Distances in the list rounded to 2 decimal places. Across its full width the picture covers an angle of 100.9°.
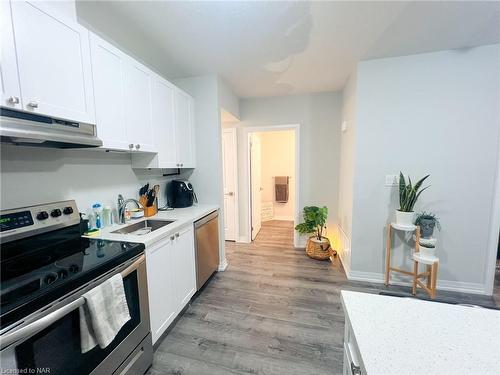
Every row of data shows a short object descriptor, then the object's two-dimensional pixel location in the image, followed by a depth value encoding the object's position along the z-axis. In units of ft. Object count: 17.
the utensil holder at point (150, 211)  6.90
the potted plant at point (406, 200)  6.87
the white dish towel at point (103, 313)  3.12
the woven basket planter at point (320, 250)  10.07
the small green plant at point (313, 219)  10.12
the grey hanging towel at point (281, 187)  17.48
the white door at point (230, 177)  11.93
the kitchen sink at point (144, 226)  5.98
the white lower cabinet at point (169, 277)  4.91
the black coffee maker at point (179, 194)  8.22
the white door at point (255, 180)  12.58
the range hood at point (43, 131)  3.05
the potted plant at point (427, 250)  6.72
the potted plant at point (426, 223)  7.00
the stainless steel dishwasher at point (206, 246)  7.09
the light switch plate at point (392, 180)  7.59
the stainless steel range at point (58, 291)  2.49
